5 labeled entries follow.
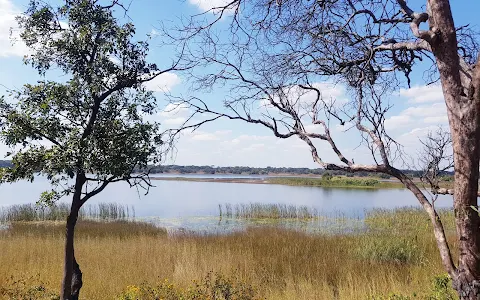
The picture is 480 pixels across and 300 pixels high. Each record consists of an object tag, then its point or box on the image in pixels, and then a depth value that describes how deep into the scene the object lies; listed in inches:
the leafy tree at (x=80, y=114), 175.8
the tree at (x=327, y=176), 2758.4
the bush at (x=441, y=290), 139.2
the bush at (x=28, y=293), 224.2
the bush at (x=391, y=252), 406.3
